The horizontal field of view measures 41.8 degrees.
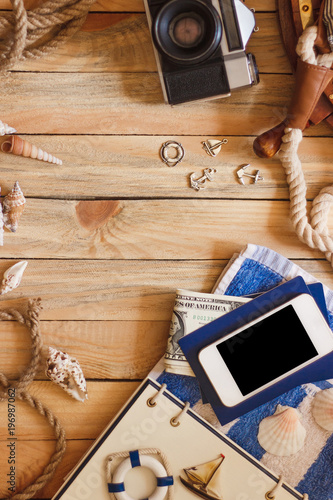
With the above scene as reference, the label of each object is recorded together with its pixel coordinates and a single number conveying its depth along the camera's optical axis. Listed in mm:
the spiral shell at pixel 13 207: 792
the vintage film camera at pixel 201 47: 736
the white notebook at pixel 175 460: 779
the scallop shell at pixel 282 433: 788
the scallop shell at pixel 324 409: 787
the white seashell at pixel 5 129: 782
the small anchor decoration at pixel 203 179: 824
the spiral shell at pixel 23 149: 787
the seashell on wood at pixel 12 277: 799
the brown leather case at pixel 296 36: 768
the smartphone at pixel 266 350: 786
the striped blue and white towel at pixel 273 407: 796
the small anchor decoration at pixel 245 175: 826
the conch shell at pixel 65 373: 790
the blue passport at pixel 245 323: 790
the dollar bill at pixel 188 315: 797
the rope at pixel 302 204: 783
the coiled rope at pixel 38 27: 743
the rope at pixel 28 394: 802
